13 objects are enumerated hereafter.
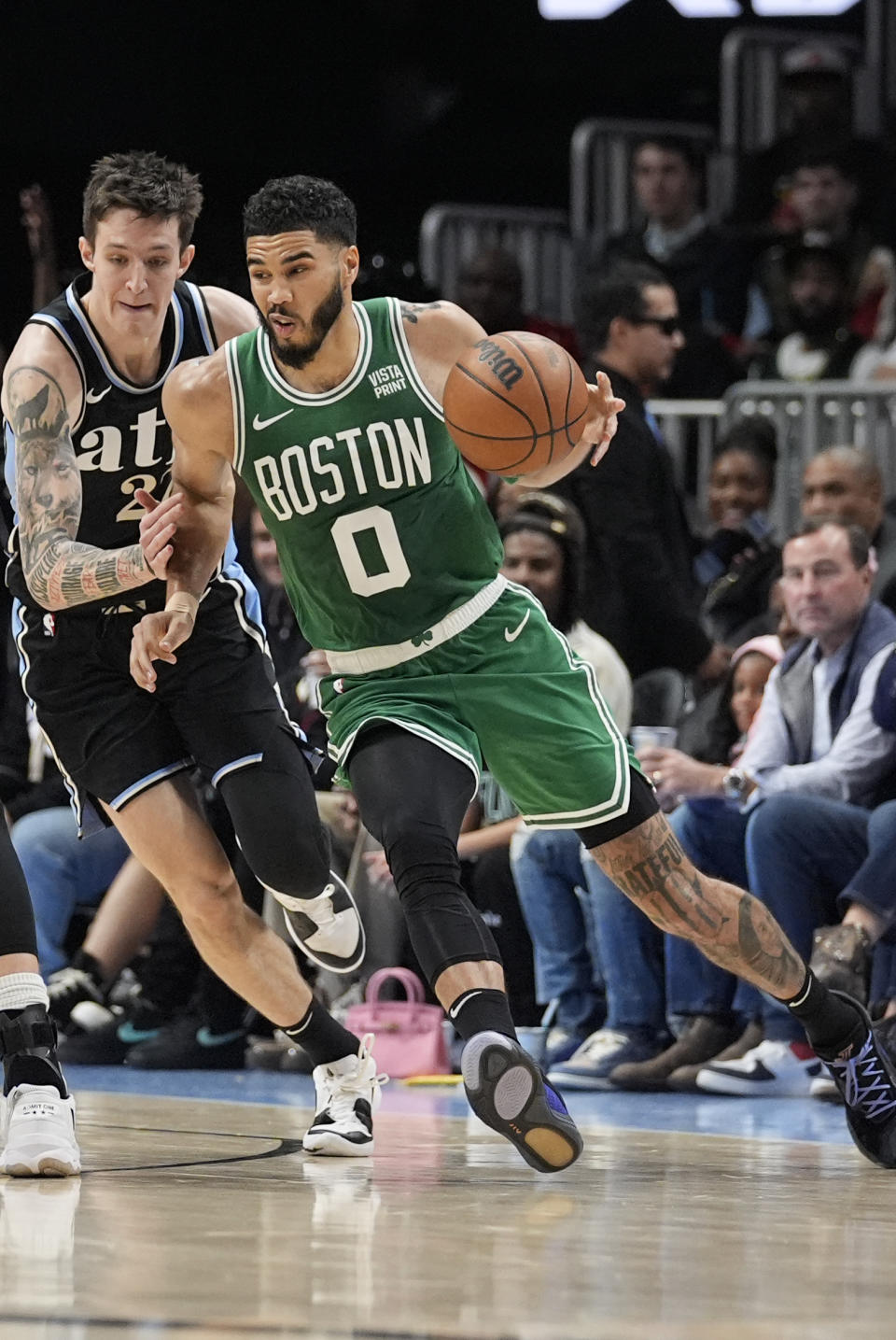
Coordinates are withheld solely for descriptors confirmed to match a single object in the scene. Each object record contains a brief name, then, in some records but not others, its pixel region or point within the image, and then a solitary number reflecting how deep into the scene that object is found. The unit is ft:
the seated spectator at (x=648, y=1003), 42.14
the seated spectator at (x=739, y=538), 53.83
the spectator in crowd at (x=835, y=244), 70.95
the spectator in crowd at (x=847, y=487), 48.44
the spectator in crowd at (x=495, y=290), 67.72
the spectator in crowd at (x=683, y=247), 73.72
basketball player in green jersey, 28.55
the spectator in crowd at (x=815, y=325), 68.08
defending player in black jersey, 30.07
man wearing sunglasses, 50.21
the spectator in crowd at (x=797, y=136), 77.71
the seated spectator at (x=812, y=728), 40.86
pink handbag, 44.70
